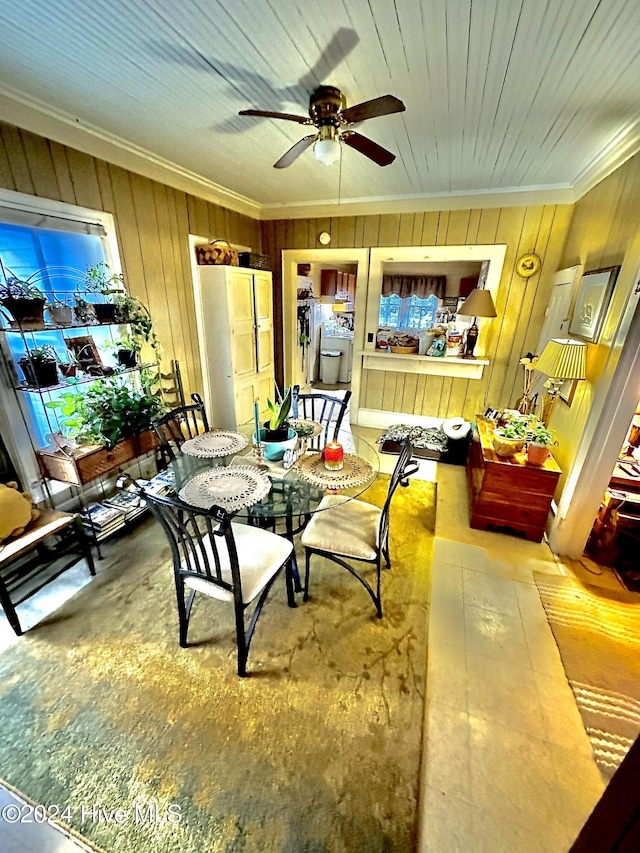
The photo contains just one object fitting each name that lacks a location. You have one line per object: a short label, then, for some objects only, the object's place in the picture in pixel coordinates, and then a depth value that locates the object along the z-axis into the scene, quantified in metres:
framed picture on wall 2.07
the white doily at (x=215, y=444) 2.11
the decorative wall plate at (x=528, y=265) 3.37
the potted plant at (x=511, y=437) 2.38
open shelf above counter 3.86
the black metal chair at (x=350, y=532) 1.78
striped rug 1.37
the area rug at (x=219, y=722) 1.15
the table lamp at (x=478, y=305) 3.38
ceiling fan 1.46
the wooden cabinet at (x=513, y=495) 2.32
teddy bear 1.78
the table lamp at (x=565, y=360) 2.10
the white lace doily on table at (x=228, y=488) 1.62
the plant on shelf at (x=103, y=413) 2.20
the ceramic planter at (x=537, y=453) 2.27
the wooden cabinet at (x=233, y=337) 3.37
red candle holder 1.93
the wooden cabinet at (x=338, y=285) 7.11
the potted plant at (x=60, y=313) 2.05
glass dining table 1.65
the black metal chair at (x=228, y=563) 1.32
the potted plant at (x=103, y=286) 2.30
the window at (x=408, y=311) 6.16
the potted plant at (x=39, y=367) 1.95
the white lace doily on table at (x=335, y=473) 1.83
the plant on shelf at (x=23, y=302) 1.82
